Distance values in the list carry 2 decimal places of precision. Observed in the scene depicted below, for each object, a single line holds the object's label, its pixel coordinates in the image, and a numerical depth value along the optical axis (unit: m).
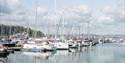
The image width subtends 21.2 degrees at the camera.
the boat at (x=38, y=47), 100.50
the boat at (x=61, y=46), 113.38
